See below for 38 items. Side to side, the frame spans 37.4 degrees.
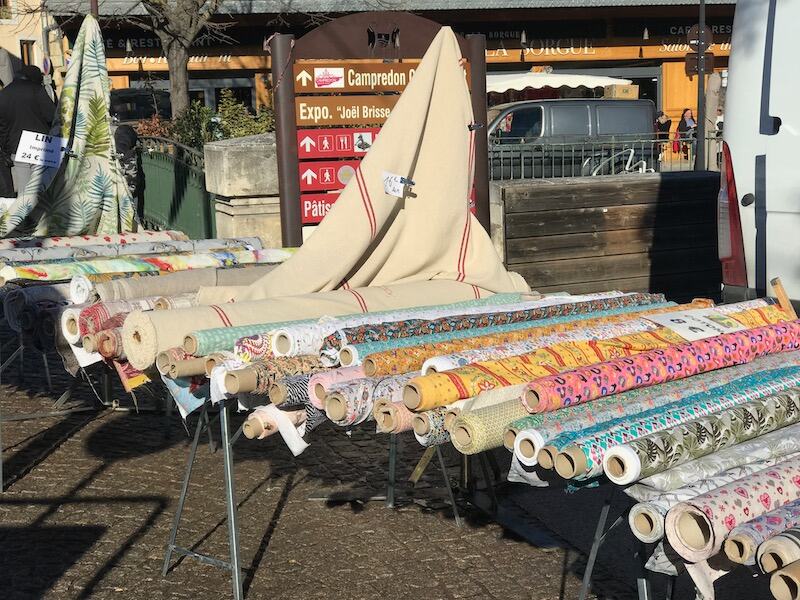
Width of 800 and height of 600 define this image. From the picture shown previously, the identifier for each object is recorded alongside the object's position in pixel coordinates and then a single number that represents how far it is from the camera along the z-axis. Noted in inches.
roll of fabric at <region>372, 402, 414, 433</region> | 137.7
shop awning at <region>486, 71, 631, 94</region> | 961.5
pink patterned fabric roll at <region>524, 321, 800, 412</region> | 133.3
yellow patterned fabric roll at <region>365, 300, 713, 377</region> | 147.7
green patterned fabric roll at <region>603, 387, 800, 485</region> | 119.0
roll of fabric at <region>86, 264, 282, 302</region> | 198.2
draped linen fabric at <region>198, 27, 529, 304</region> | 205.0
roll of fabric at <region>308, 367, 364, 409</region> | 146.6
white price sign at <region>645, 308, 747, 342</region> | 160.6
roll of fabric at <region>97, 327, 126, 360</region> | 173.9
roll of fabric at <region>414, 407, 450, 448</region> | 136.4
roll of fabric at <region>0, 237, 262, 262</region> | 255.8
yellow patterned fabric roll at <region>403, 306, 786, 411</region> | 135.0
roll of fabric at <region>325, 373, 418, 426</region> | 140.6
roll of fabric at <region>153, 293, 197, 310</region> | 188.9
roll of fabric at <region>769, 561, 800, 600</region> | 99.9
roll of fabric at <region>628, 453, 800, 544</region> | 113.7
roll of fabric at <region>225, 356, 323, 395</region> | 150.6
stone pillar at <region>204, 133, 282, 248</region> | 374.0
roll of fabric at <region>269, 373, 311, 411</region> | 147.9
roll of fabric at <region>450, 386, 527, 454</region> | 130.7
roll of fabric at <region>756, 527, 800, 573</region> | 101.3
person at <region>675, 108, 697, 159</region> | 1211.9
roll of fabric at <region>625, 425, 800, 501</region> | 120.3
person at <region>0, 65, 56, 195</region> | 473.1
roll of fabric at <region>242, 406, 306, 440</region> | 155.3
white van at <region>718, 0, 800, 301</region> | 226.4
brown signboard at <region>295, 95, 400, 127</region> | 319.6
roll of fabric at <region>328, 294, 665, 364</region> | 157.9
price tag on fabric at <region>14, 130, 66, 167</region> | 312.0
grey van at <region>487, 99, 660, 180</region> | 415.5
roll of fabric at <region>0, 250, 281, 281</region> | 229.0
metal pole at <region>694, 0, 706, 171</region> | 882.8
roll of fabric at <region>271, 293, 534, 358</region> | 159.6
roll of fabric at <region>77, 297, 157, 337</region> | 181.5
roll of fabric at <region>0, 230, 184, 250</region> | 285.9
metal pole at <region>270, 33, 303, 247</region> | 312.3
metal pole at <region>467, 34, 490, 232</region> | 330.3
